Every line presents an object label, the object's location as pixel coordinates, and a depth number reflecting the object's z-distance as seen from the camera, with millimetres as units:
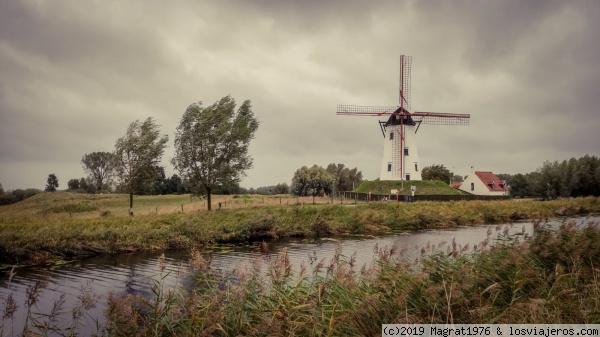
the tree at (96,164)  109312
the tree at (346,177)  97306
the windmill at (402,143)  64438
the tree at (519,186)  93938
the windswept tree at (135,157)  37781
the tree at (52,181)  109662
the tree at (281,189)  97375
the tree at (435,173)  91031
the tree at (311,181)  74812
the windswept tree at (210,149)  38500
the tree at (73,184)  107112
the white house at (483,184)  79562
